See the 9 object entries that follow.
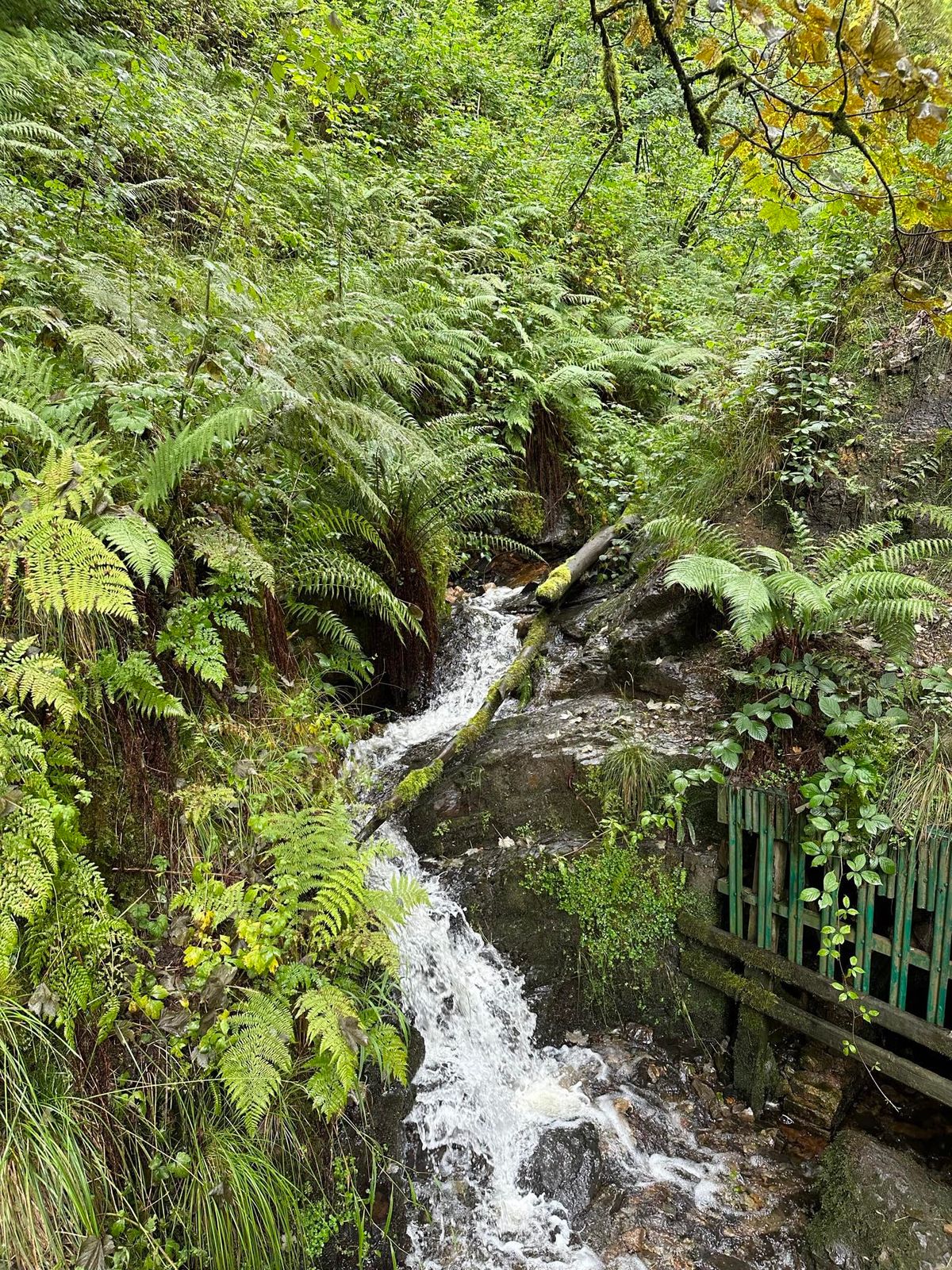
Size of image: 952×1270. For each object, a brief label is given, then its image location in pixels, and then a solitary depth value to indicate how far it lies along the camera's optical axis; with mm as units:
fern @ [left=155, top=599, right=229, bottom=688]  3043
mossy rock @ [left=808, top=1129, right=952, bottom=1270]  2848
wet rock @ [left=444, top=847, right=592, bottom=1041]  3943
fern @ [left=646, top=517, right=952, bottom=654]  3396
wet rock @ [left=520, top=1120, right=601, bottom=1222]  3279
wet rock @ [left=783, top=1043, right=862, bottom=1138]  3492
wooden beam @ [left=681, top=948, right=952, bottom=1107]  3068
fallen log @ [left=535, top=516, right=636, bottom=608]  5582
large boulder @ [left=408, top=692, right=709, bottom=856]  4215
